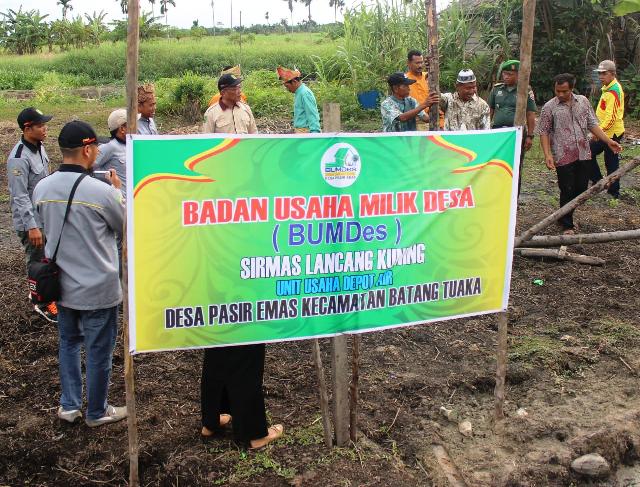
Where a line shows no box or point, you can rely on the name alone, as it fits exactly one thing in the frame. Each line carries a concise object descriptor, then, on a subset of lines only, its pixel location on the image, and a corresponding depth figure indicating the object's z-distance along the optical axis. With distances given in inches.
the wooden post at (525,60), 134.3
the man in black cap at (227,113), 251.7
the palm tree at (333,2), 3441.9
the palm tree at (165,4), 3019.2
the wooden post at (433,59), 213.3
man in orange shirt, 305.9
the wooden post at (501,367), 142.6
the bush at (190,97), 647.8
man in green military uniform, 278.5
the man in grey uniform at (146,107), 215.8
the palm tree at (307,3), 3668.8
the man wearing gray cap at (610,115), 331.2
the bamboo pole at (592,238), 241.3
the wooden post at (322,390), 130.4
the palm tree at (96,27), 1704.0
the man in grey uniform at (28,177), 200.8
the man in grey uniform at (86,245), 133.2
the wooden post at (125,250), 104.9
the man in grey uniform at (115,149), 189.0
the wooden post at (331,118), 121.2
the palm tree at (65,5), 2457.7
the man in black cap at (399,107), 262.5
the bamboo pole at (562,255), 251.6
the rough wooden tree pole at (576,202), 220.5
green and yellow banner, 113.2
